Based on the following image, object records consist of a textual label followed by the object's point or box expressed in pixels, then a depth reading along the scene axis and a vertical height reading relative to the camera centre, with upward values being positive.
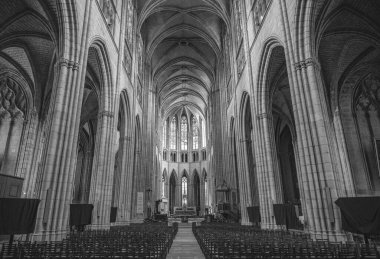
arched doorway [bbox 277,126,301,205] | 26.62 +3.89
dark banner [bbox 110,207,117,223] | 16.43 -0.57
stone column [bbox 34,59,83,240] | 8.58 +1.90
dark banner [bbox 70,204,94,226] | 11.65 -0.34
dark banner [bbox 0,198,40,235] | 6.90 -0.21
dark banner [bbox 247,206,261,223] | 16.00 -0.71
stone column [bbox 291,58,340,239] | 8.39 +1.85
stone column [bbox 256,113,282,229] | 14.43 +1.96
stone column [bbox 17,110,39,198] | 17.34 +3.65
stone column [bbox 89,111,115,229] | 13.79 +1.83
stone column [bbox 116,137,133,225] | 18.44 +1.94
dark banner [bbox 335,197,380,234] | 6.54 -0.34
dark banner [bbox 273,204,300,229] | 11.77 -0.63
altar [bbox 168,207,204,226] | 32.43 -1.46
